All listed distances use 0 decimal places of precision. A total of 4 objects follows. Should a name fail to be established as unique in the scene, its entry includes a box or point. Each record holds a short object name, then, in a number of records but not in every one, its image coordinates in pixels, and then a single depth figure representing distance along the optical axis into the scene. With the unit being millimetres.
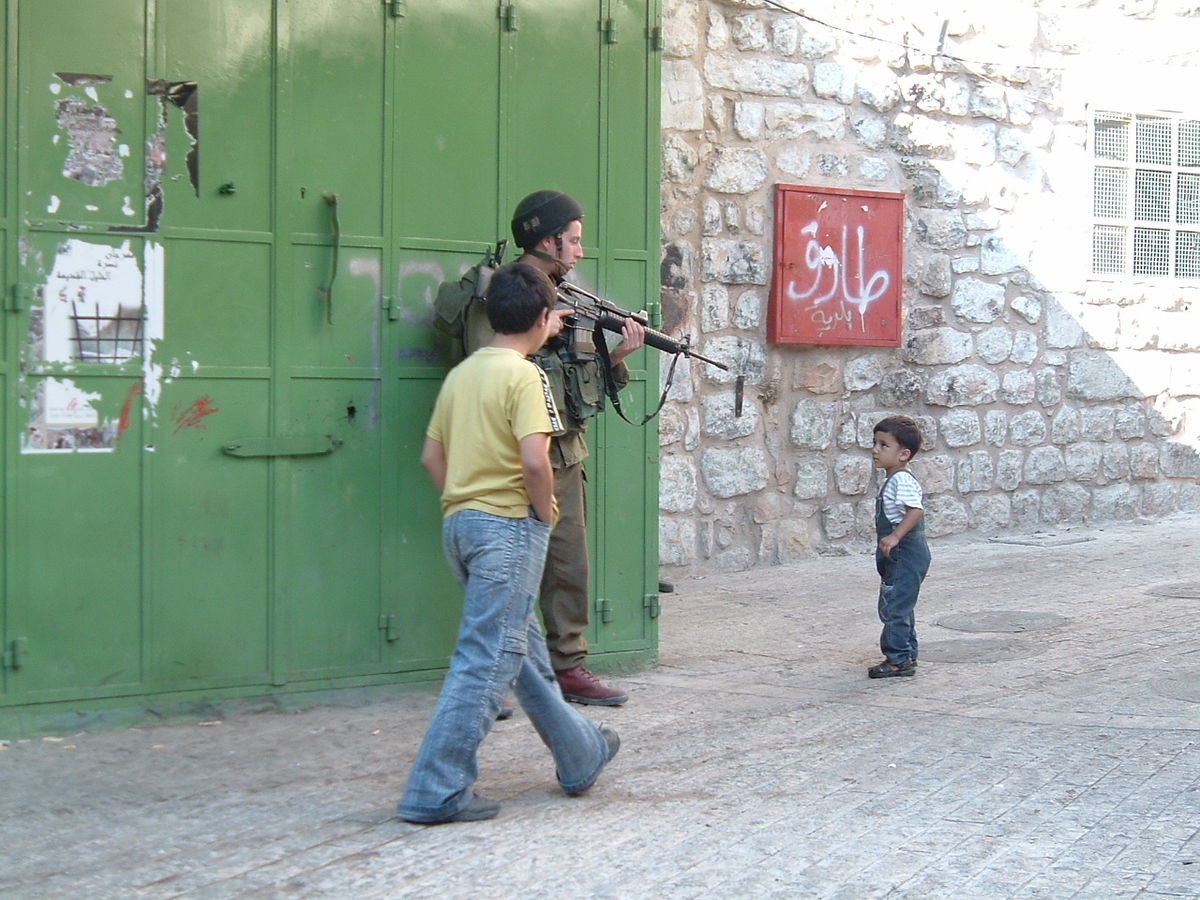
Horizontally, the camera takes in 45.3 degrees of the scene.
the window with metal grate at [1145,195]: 10906
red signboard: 9320
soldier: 5617
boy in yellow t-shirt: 4215
